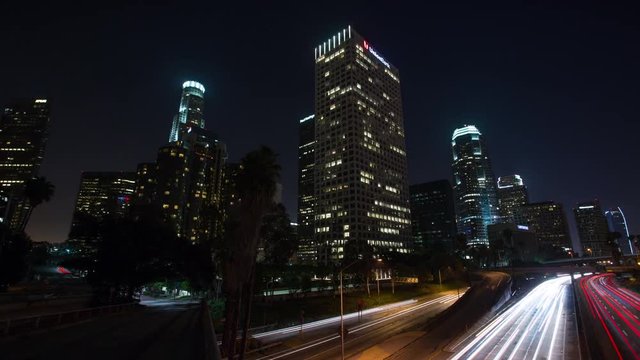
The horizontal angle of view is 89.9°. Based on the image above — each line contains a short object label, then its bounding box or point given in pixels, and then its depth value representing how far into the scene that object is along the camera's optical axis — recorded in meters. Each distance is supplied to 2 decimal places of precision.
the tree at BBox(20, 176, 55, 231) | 67.81
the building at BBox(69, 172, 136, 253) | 55.19
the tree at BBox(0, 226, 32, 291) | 51.75
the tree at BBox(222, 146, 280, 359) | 19.50
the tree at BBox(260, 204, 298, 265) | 68.56
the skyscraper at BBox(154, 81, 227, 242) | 59.11
